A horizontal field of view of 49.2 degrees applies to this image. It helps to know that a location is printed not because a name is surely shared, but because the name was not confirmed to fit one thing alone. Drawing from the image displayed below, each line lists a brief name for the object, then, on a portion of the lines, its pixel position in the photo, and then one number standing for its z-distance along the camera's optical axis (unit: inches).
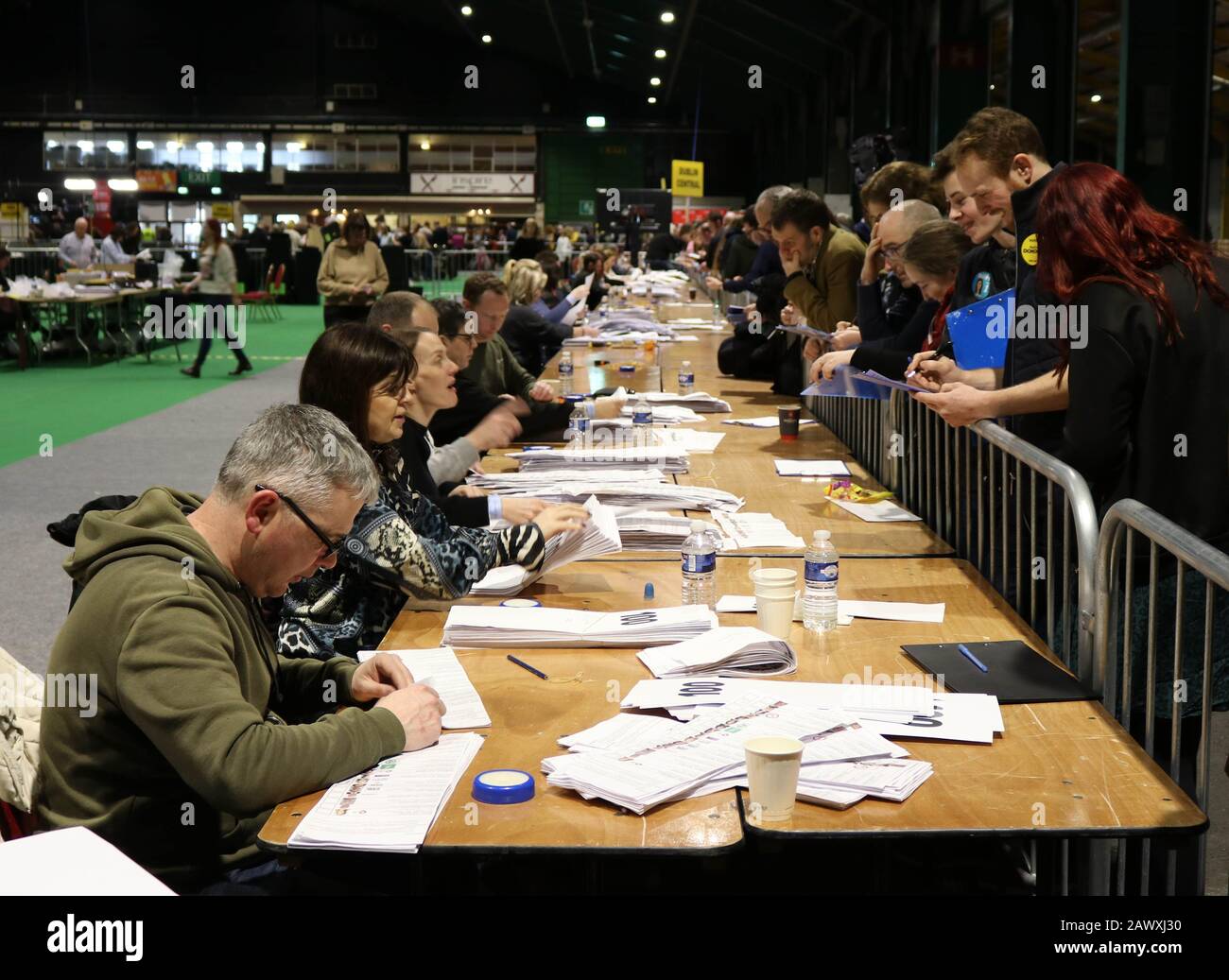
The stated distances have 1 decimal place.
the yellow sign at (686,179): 722.8
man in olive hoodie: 76.0
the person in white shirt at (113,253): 870.4
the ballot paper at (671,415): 225.6
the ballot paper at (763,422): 222.6
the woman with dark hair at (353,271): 467.5
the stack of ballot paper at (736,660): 98.6
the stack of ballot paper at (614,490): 148.9
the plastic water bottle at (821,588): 106.3
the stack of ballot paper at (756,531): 138.5
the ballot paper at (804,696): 90.0
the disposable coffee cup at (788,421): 207.3
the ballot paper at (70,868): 57.5
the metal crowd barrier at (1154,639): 85.0
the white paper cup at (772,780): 73.4
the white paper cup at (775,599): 105.3
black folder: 93.8
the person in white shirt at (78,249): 828.0
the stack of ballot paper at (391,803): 71.9
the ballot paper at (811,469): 178.7
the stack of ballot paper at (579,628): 107.2
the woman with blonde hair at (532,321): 335.9
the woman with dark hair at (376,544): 115.3
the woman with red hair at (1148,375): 102.3
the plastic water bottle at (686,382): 267.9
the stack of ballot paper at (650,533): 139.7
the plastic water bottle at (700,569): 114.0
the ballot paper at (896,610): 113.0
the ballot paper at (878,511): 153.0
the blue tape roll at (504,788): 76.7
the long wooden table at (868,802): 72.6
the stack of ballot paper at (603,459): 174.7
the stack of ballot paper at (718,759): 76.9
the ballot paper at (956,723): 85.9
